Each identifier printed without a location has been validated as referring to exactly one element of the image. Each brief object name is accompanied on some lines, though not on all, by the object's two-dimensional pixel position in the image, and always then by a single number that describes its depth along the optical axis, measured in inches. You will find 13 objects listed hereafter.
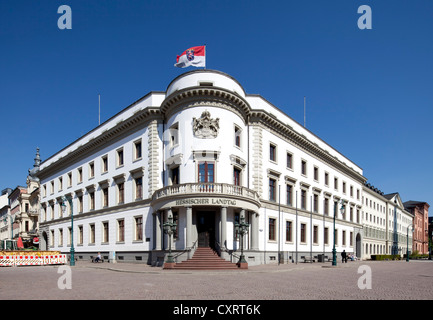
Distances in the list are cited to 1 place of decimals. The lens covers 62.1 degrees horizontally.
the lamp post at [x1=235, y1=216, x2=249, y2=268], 1009.9
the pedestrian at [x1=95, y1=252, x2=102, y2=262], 1431.6
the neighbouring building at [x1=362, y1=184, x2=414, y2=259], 2583.7
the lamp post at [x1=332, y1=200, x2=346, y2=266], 1244.2
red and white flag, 1238.3
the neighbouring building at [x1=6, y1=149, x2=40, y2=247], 2628.0
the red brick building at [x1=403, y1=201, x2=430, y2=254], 4504.7
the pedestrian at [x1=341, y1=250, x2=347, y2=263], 1600.9
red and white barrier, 1268.5
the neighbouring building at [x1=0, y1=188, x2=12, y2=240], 3400.8
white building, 1160.2
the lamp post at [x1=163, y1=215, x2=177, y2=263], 1003.4
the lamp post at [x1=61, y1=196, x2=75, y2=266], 1171.0
